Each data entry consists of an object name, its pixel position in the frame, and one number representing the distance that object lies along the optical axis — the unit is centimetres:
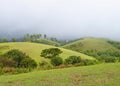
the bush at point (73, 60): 3587
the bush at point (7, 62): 2845
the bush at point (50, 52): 4041
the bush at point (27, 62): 3107
